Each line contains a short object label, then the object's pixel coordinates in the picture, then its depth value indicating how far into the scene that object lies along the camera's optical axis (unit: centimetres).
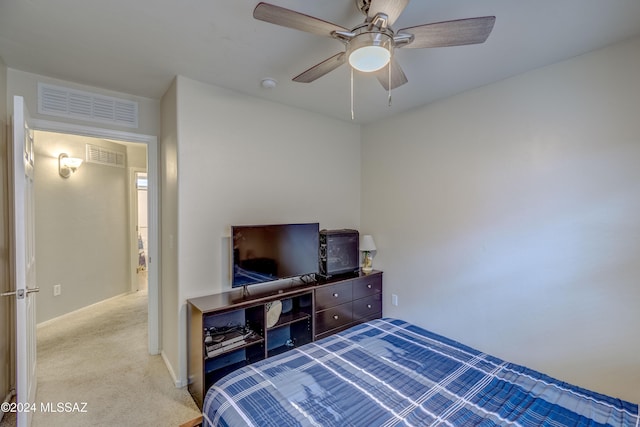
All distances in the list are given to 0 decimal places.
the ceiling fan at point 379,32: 127
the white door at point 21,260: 168
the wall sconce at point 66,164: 386
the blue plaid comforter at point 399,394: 125
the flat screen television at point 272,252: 249
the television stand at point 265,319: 222
